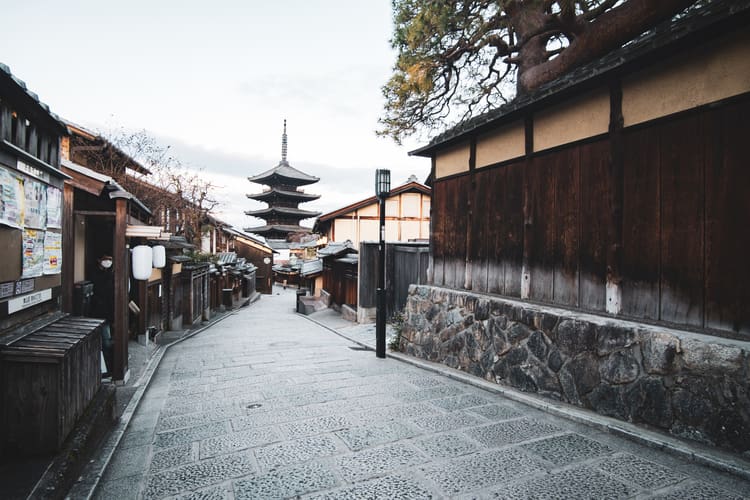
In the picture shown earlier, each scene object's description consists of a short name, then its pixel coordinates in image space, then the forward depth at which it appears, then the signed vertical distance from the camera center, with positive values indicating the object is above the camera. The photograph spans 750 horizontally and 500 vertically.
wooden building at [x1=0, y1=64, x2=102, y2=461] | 3.85 -0.69
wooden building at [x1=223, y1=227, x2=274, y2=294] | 46.78 -0.62
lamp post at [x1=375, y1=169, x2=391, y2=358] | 9.90 -0.05
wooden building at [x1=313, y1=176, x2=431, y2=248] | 26.45 +2.49
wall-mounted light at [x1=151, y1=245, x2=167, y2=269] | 10.86 -0.17
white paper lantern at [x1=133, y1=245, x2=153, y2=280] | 8.89 -0.26
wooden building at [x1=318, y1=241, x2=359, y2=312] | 18.81 -1.16
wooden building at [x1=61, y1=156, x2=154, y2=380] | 6.52 +0.26
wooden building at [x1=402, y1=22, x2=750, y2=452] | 4.16 +0.08
